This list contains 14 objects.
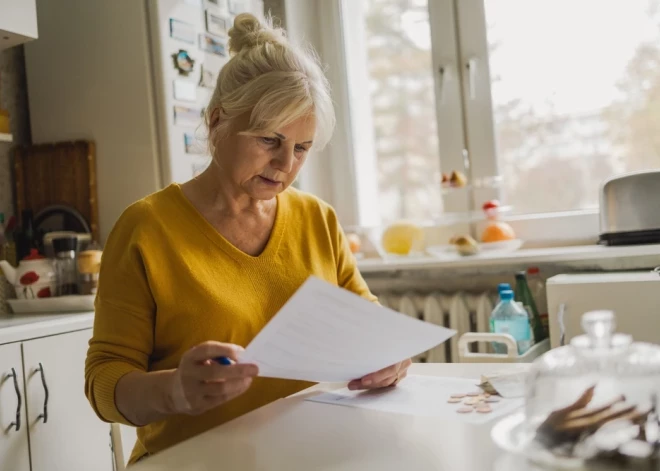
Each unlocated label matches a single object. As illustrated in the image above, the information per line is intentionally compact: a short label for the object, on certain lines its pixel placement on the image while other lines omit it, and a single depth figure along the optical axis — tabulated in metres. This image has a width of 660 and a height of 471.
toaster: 1.62
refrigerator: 1.96
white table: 0.66
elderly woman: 0.98
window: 1.92
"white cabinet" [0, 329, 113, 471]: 1.49
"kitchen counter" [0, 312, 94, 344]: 1.51
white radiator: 1.87
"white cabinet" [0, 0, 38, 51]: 1.77
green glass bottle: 1.76
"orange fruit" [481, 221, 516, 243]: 1.93
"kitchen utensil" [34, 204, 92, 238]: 2.04
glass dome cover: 0.56
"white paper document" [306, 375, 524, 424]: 0.80
